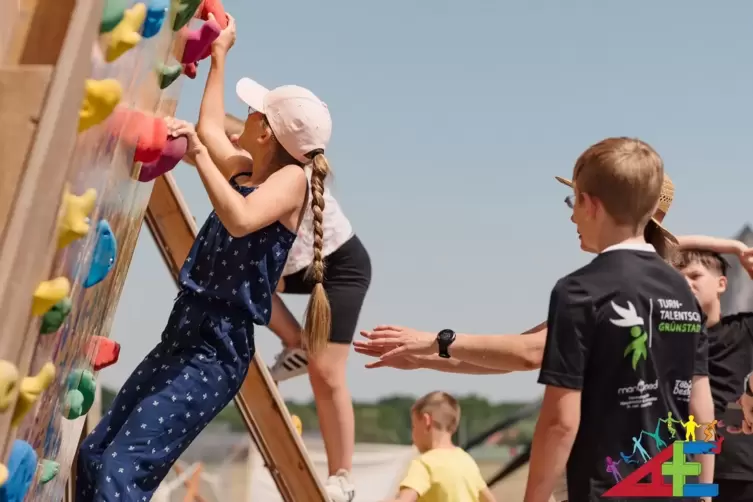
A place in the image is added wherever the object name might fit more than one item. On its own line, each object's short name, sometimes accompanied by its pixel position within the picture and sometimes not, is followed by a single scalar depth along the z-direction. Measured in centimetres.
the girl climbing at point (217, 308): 408
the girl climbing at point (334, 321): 512
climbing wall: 315
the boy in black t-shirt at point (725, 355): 516
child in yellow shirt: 571
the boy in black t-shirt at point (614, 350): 383
